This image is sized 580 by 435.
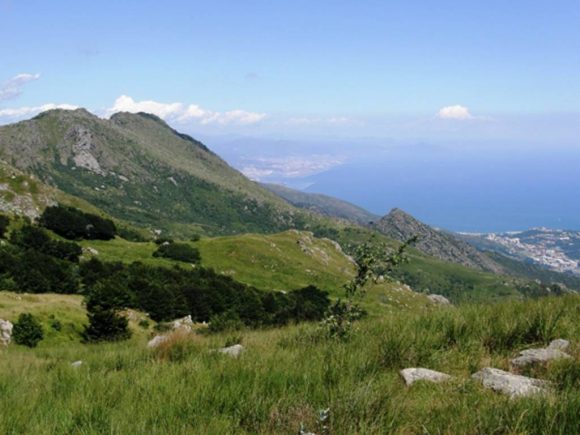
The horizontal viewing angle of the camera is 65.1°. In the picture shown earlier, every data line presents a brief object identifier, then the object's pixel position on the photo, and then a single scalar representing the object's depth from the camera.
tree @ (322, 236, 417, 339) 9.02
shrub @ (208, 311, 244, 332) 51.04
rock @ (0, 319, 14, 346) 28.80
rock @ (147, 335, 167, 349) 8.52
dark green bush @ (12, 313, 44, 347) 29.79
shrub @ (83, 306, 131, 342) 35.31
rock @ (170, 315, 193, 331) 43.69
